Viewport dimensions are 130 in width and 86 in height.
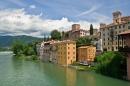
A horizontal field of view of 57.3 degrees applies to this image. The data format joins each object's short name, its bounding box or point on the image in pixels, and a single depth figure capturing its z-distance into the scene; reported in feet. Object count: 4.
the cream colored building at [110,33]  105.16
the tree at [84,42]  119.48
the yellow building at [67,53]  106.71
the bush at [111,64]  64.19
